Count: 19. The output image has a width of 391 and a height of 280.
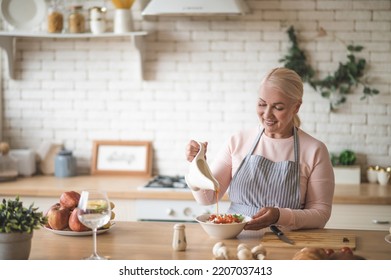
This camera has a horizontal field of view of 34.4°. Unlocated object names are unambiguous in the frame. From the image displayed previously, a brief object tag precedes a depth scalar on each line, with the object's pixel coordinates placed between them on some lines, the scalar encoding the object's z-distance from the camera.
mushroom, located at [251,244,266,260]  2.16
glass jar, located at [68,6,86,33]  4.58
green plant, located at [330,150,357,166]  4.55
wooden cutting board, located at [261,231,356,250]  2.42
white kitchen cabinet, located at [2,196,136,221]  4.20
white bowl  2.46
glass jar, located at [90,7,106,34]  4.55
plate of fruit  2.51
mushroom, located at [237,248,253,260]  2.11
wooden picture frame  4.79
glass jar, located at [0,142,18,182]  4.52
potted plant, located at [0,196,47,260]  2.12
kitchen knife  2.45
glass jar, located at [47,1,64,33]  4.59
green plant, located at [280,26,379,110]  4.55
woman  2.90
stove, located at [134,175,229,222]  4.16
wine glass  2.09
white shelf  4.51
